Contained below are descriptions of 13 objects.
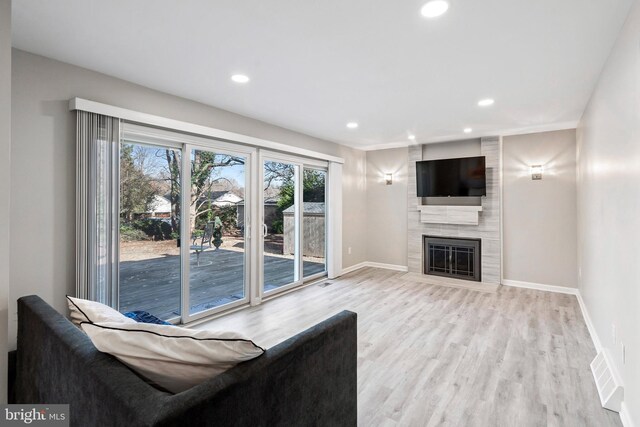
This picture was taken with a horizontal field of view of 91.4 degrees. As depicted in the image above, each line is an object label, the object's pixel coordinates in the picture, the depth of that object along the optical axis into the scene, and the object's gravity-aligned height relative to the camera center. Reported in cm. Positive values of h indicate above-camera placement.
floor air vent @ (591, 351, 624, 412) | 204 -120
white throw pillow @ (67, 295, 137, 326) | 143 -47
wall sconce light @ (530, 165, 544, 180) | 482 +66
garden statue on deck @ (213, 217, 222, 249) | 375 -21
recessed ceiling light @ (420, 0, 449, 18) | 176 +120
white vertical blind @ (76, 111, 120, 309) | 248 +7
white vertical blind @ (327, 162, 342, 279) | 561 -12
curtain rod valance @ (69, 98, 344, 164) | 250 +92
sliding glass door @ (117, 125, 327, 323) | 308 -11
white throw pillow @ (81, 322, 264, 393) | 105 -47
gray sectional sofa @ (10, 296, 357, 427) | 87 -58
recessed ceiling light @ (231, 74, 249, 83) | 276 +124
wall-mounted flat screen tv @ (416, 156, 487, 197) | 517 +64
